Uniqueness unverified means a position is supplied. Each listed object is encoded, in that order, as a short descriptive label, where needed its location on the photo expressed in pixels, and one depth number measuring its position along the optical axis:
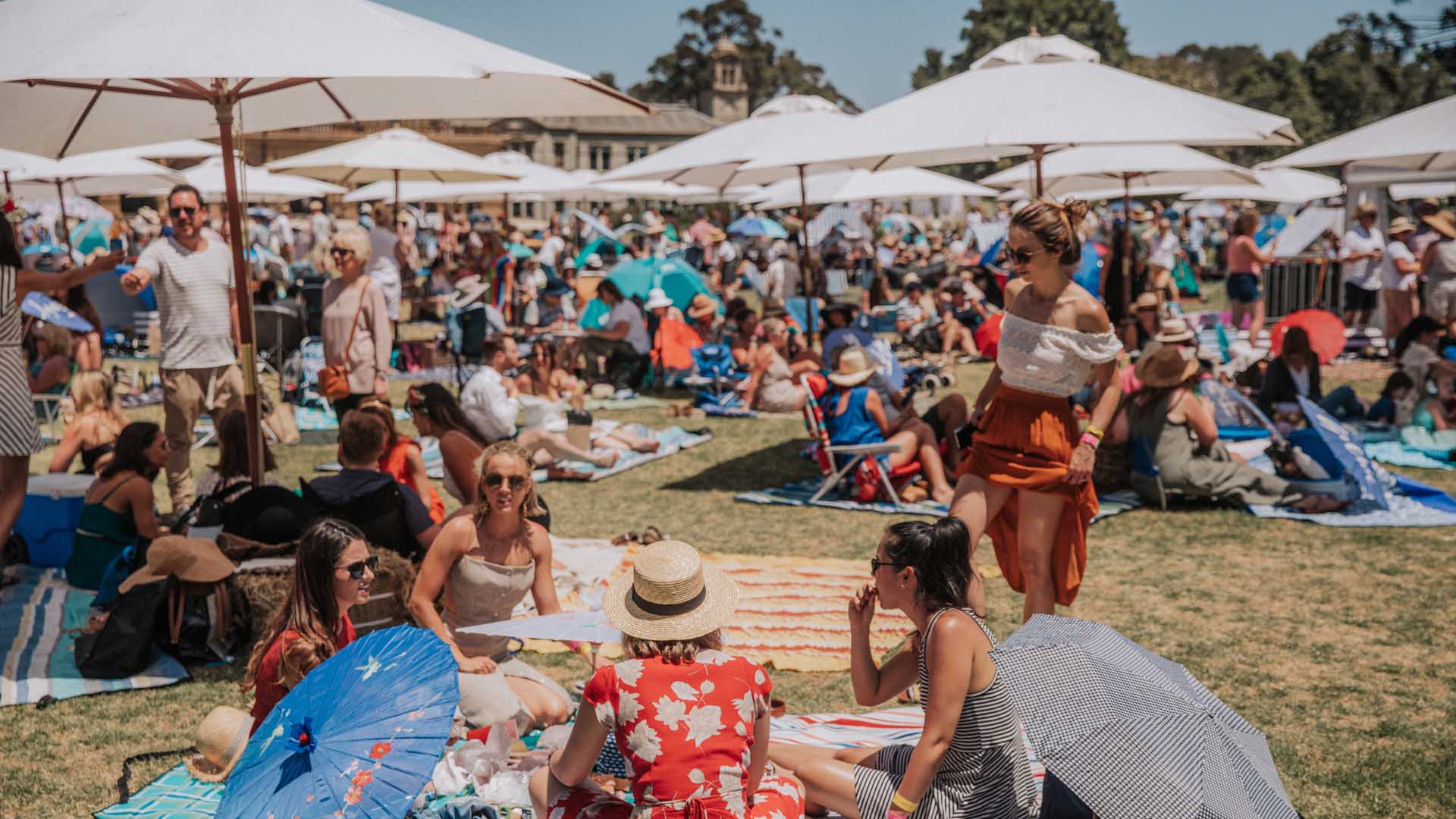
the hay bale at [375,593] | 4.98
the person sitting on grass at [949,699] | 3.10
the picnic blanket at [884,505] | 7.71
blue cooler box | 6.55
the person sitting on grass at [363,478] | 5.23
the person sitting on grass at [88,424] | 7.34
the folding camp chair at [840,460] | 7.84
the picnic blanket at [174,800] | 3.87
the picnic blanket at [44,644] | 4.98
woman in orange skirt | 4.68
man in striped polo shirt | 7.14
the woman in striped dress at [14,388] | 5.62
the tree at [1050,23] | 100.31
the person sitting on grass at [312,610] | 3.62
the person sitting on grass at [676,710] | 2.82
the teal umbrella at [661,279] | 14.37
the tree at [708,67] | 104.31
